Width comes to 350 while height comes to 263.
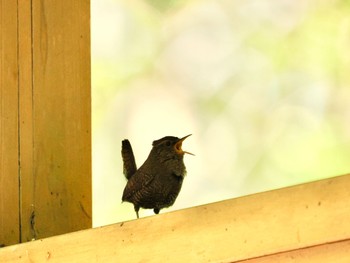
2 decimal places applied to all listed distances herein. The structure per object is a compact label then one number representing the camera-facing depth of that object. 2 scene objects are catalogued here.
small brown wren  6.78
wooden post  5.65
